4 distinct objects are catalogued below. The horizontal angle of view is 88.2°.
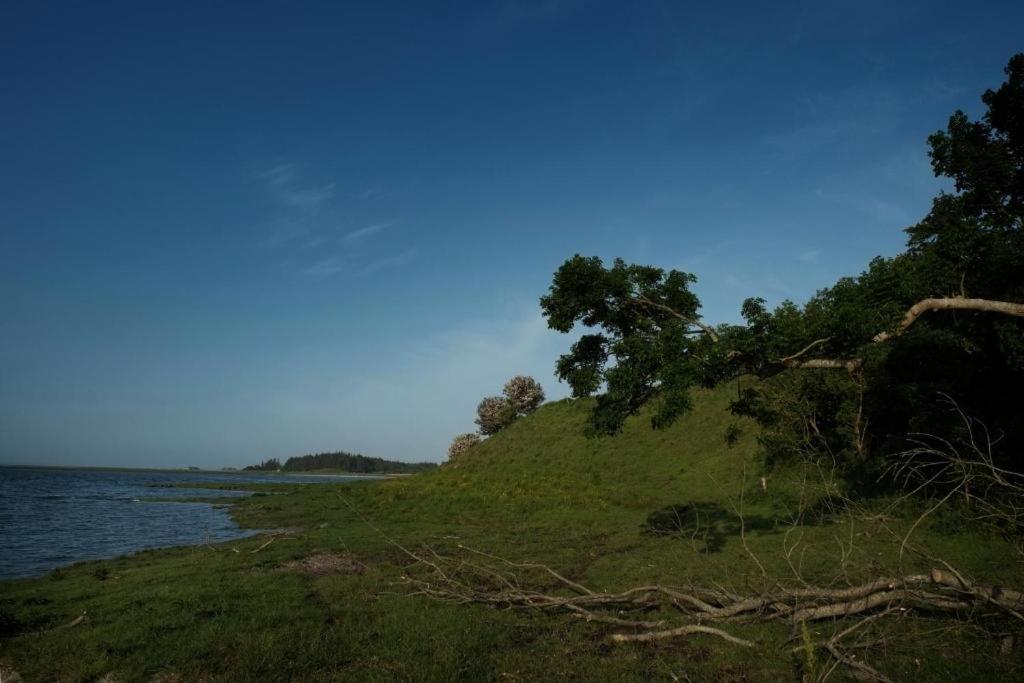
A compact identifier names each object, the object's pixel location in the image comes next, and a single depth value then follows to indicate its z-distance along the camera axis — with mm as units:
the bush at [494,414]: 87750
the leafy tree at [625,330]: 13000
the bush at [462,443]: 83125
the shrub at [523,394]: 90750
